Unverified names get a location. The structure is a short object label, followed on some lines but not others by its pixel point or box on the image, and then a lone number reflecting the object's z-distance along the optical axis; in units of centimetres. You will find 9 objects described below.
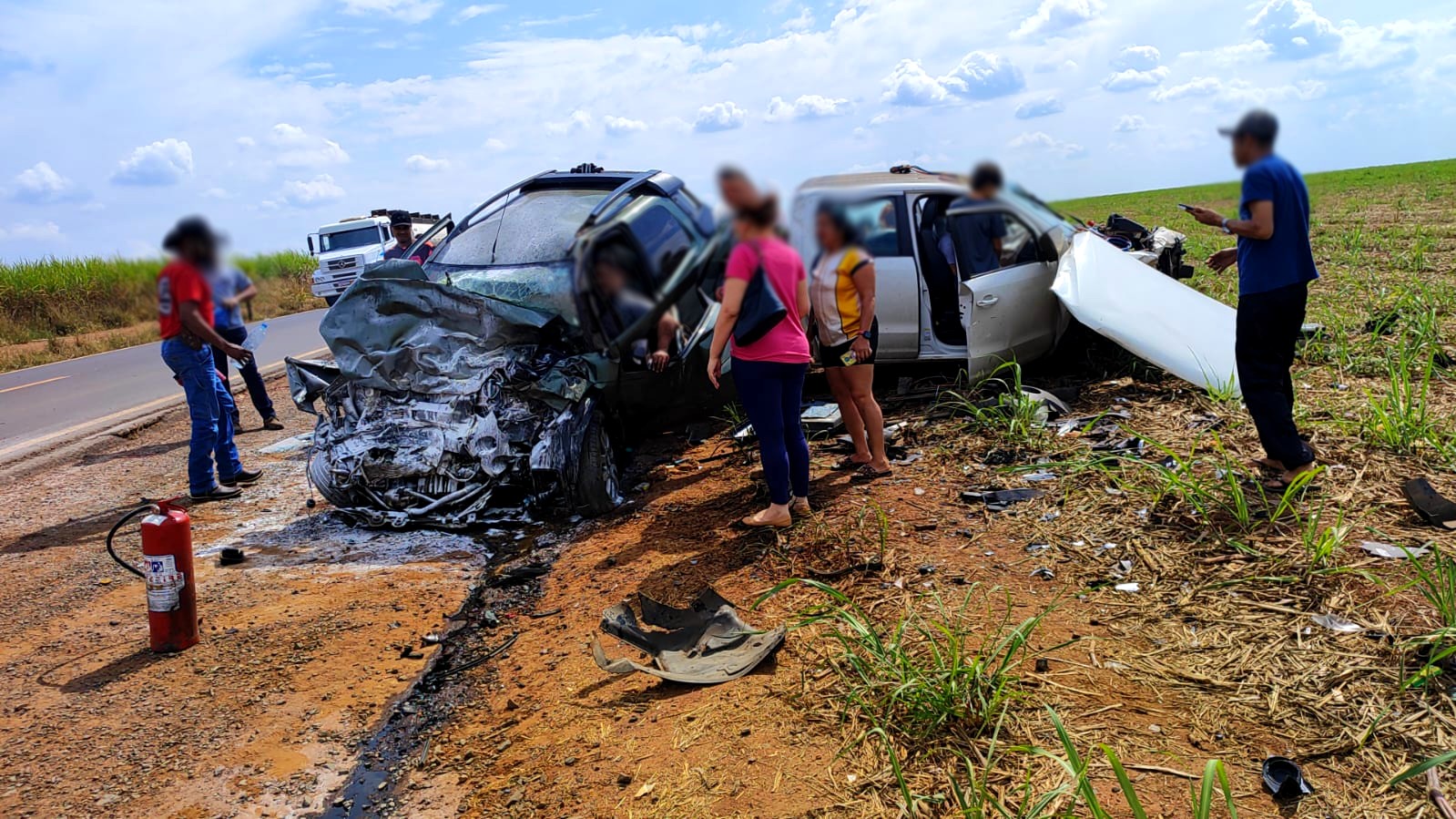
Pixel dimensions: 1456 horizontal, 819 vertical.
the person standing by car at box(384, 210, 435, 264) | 842
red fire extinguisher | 408
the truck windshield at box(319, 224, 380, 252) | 1961
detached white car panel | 607
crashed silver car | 598
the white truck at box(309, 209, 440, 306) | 1728
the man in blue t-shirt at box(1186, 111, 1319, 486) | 366
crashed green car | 511
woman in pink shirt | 391
